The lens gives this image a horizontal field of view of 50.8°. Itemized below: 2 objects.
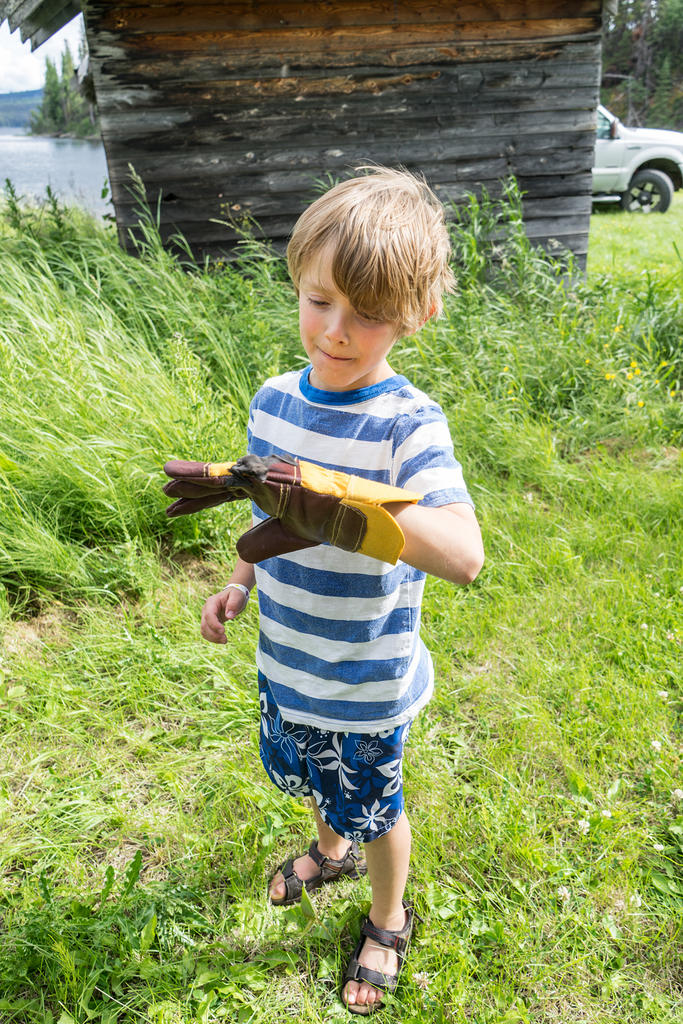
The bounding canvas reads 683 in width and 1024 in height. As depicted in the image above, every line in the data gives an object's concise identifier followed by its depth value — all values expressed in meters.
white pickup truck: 10.68
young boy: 1.04
